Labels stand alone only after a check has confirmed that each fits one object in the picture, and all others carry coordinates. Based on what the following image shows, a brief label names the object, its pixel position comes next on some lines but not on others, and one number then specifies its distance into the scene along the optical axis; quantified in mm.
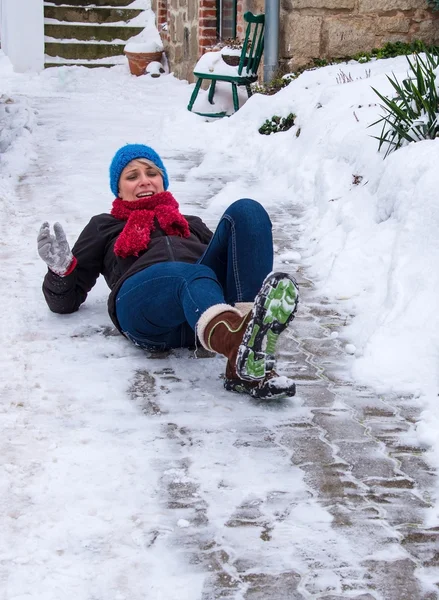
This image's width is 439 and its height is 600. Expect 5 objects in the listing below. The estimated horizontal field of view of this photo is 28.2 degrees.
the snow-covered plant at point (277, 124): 6840
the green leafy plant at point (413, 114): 4703
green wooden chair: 7957
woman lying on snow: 2645
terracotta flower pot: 11875
